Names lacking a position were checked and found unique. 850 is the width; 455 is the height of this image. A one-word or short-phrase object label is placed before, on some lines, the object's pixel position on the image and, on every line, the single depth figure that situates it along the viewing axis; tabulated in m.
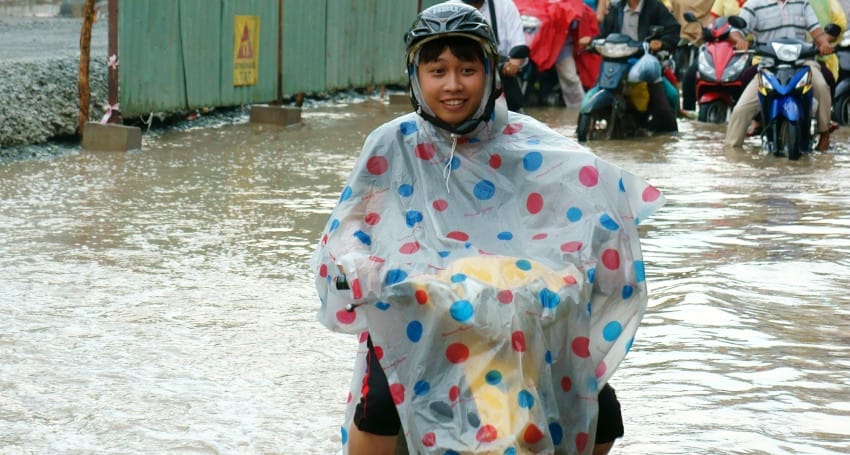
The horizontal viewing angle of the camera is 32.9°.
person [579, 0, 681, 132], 13.38
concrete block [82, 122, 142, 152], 11.07
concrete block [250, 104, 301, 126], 13.76
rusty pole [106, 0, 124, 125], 11.43
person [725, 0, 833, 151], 11.76
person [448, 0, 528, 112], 10.17
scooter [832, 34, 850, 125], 13.75
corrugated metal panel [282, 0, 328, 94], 14.71
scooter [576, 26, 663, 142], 13.01
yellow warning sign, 13.61
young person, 2.92
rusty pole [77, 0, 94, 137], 11.12
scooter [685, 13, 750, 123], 14.20
